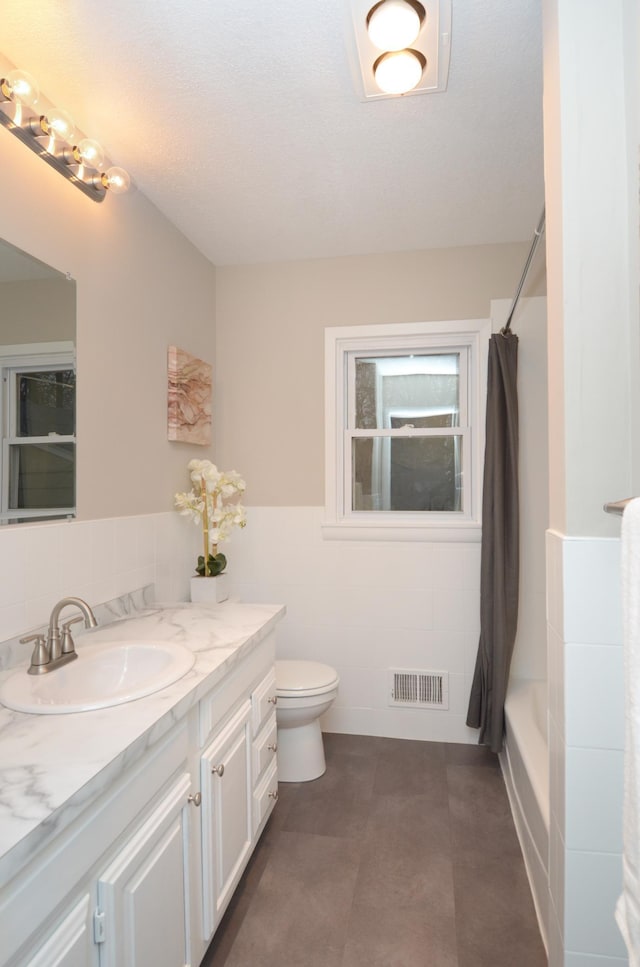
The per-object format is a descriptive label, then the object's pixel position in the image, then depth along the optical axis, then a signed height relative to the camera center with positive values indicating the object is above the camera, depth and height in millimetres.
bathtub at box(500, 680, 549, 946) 1601 -1000
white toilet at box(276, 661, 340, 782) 2223 -954
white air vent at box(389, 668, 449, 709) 2713 -1025
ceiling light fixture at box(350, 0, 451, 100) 1310 +1193
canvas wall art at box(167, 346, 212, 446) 2404 +442
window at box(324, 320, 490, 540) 2746 +321
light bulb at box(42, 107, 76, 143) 1563 +1089
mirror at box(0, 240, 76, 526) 1473 +302
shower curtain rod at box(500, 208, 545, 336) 1788 +861
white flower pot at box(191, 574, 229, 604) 2408 -454
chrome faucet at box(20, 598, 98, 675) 1354 -404
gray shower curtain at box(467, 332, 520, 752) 2447 -159
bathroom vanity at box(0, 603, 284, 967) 799 -631
